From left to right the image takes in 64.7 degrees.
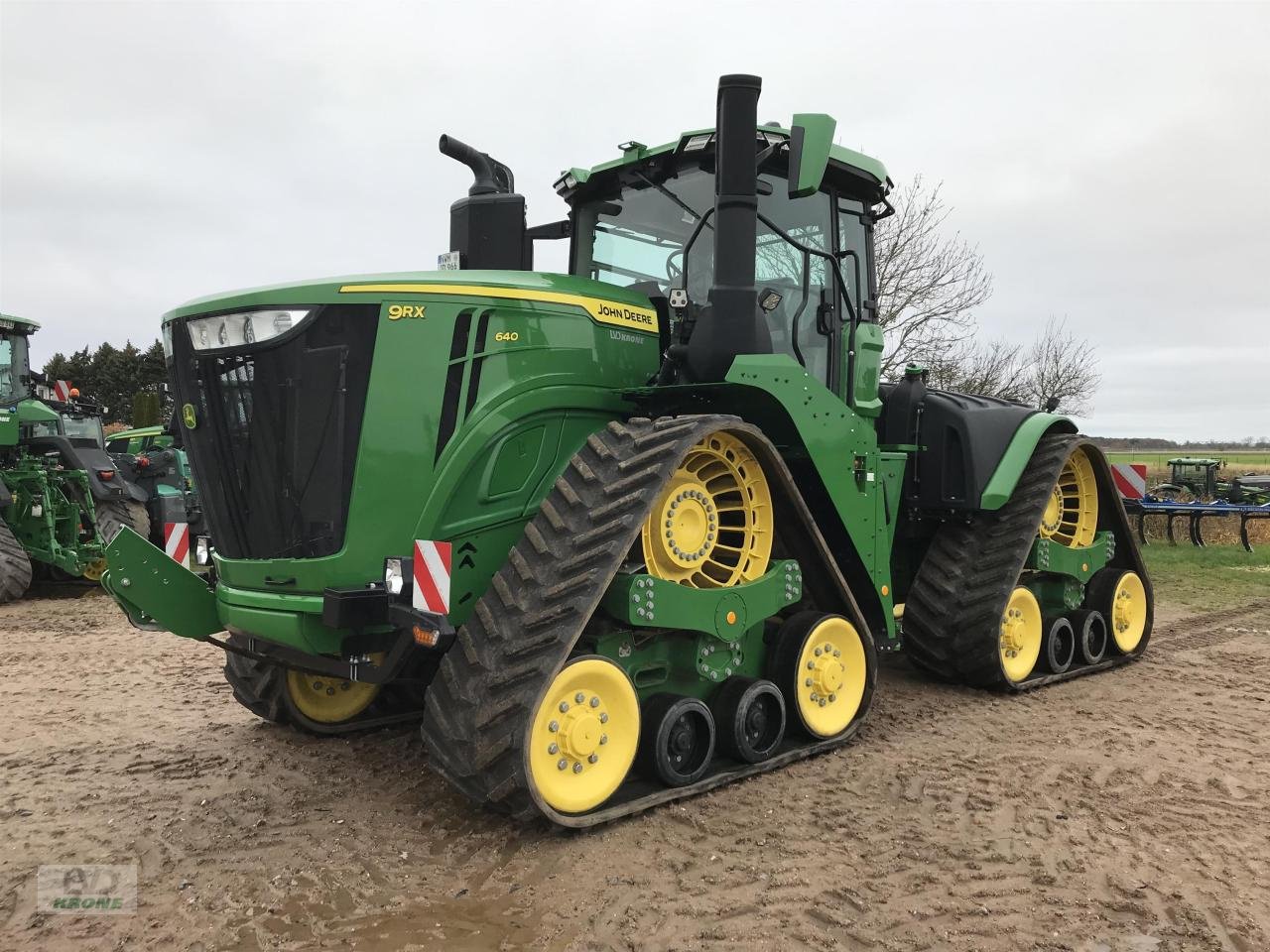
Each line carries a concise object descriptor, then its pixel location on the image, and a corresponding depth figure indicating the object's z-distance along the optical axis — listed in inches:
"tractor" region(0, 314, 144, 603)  442.3
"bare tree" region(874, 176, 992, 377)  695.1
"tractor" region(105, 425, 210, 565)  488.7
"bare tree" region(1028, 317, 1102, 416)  970.1
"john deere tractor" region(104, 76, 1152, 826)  152.6
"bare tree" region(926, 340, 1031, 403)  735.1
